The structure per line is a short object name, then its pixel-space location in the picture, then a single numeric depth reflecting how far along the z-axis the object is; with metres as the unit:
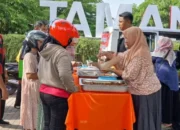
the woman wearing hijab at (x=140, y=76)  3.98
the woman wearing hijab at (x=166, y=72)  6.06
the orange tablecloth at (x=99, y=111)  3.82
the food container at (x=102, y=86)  3.87
